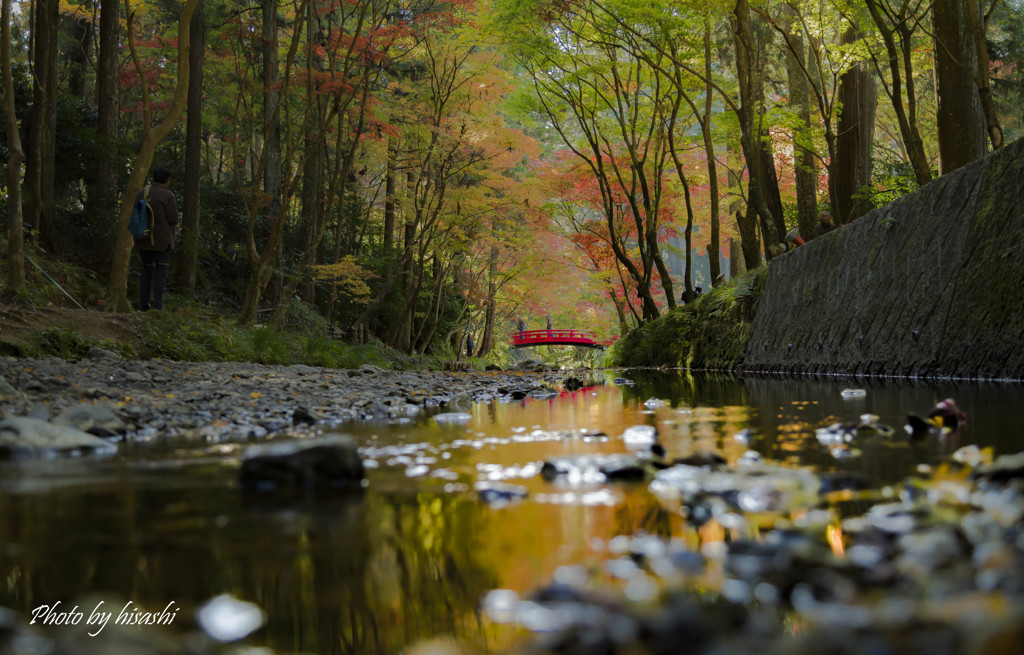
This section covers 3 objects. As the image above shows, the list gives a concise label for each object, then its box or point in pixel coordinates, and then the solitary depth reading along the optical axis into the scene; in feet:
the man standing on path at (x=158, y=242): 31.07
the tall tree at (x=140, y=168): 28.19
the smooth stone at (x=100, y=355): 22.69
